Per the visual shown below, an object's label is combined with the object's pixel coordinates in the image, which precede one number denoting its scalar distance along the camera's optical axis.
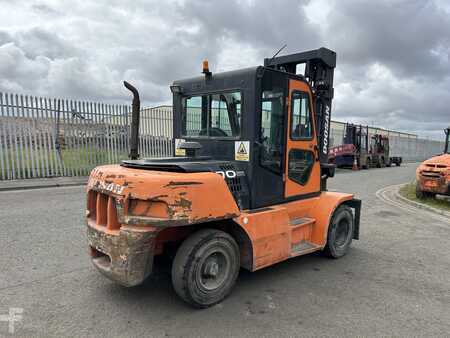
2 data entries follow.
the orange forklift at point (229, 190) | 2.98
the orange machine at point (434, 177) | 8.55
